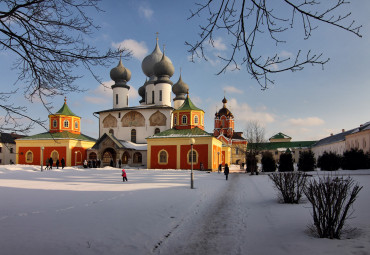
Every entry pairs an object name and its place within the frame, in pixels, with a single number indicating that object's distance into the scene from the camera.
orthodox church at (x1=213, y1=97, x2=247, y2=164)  64.56
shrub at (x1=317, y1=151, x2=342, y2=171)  27.62
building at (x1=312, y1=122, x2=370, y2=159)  41.14
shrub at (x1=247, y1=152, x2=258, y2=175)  28.65
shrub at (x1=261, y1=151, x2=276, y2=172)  31.69
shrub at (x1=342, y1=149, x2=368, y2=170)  26.89
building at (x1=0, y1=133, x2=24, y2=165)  52.84
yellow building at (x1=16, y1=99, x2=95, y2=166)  38.60
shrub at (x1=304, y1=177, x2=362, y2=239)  5.53
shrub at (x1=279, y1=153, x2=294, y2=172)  28.16
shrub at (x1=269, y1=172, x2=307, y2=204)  9.77
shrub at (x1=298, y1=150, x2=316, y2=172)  28.27
